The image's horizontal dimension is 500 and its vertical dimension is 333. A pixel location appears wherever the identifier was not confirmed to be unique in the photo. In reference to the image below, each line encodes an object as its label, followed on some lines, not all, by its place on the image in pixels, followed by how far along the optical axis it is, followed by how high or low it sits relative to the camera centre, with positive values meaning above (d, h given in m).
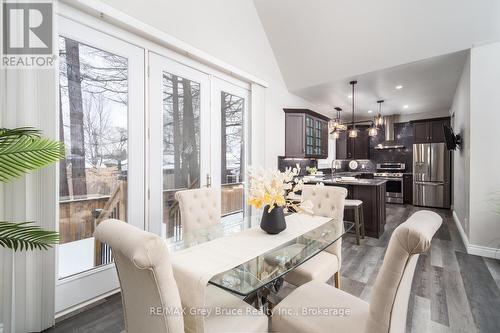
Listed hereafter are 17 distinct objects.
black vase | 1.74 -0.43
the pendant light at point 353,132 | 4.82 +0.67
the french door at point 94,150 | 2.04 +0.15
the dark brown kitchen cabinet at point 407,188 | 6.85 -0.71
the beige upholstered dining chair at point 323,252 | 1.78 -0.78
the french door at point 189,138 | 2.68 +0.36
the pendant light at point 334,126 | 4.73 +0.79
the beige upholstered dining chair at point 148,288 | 0.84 -0.51
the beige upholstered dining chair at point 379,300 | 0.90 -0.67
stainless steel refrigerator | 6.13 -0.30
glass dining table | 1.16 -0.57
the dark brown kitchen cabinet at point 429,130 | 6.33 +0.95
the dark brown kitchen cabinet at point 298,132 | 5.01 +0.70
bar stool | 3.47 -0.83
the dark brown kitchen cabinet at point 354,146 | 7.92 +0.62
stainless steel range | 6.93 -0.51
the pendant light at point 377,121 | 4.85 +0.91
